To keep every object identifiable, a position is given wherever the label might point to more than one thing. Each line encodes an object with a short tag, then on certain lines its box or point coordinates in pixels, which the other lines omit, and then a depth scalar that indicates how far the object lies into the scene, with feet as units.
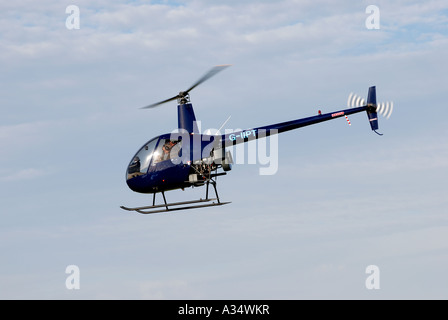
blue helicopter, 139.44
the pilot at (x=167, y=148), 142.31
